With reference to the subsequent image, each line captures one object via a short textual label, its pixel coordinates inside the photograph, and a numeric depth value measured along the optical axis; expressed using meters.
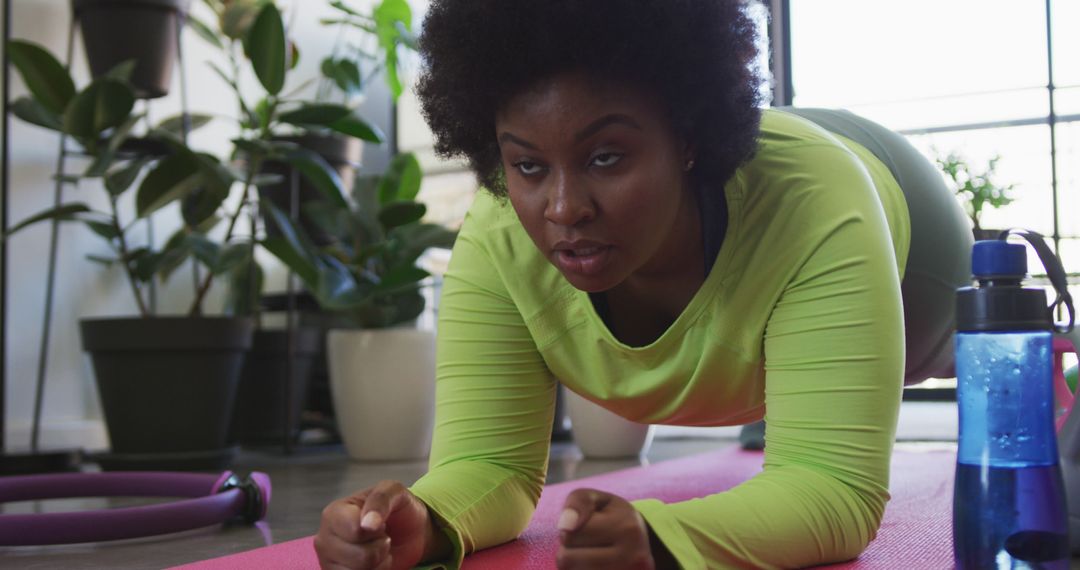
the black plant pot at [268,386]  3.07
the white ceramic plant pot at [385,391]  2.72
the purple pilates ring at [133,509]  1.29
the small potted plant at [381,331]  2.71
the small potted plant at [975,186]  2.50
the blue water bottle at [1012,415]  0.74
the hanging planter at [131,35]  2.64
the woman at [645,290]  0.87
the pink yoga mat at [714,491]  1.06
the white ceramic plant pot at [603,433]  2.62
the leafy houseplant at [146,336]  2.38
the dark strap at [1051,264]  0.89
